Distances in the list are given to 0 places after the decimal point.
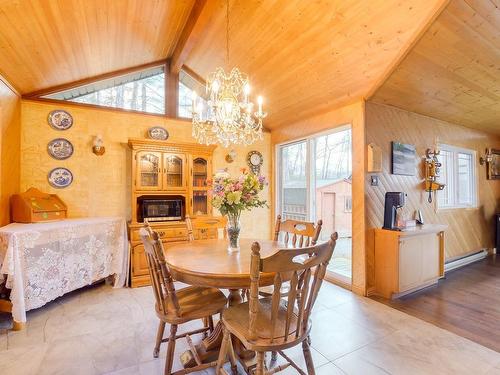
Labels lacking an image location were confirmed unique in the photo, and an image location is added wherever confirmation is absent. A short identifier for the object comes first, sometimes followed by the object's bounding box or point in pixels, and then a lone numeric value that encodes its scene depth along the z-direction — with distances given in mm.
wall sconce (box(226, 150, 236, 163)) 4469
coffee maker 3094
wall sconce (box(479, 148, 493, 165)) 4953
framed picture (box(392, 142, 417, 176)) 3373
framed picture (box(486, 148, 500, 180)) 5032
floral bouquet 1918
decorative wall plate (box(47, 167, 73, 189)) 3344
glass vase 2039
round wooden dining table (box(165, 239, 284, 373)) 1487
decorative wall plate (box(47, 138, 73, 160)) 3347
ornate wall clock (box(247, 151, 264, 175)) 4660
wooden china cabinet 3418
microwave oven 3598
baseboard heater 4061
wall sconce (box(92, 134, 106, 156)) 3539
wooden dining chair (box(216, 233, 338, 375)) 1226
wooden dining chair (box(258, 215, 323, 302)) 2145
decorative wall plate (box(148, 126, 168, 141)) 3891
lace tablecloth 2291
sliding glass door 3754
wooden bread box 2844
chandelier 2234
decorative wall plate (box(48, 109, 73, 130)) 3356
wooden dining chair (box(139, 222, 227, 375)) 1550
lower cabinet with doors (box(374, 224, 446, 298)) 2924
